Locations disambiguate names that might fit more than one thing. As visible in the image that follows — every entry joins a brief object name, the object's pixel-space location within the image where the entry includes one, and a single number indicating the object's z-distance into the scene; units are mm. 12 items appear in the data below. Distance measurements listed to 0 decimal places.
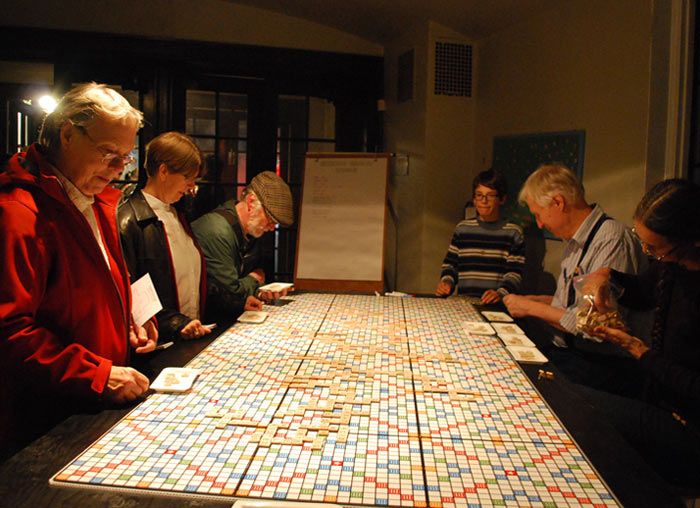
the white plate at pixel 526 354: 1858
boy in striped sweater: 3566
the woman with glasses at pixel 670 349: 1594
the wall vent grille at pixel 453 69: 4367
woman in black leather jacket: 2074
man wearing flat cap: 2639
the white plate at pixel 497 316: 2480
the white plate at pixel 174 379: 1494
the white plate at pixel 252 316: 2299
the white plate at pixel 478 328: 2209
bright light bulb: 4421
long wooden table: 995
